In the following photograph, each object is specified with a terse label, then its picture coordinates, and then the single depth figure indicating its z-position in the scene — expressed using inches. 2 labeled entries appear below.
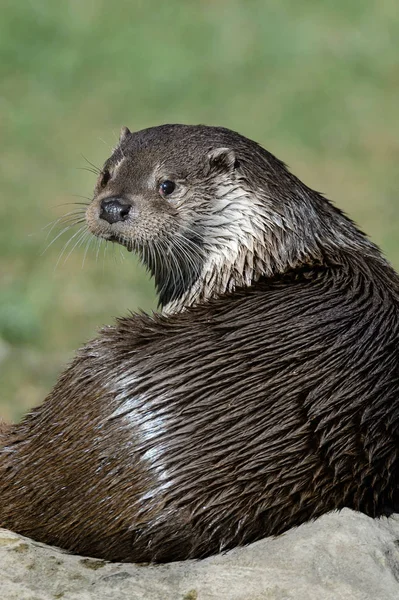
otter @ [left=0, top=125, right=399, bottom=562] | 225.0
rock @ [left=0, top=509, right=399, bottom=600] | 215.6
